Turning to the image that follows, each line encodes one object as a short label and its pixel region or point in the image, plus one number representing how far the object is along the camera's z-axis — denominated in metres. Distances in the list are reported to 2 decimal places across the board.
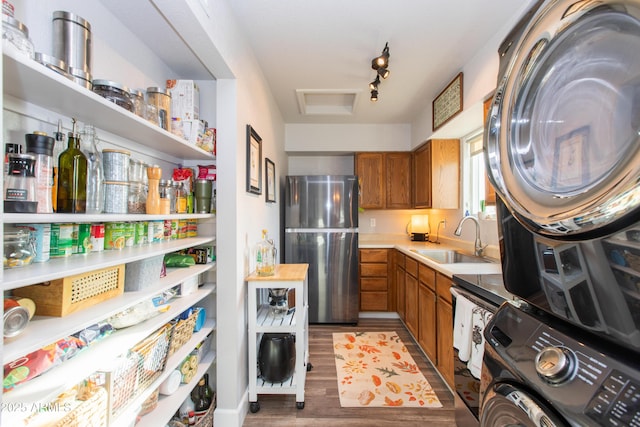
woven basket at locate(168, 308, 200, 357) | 1.32
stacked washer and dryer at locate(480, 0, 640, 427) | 0.37
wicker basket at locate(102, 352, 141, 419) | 0.91
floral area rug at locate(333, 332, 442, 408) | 1.85
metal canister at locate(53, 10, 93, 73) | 0.87
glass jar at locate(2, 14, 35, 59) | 0.63
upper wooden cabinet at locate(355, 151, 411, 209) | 3.52
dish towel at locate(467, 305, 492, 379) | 1.07
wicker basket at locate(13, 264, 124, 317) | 0.80
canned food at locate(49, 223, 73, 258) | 0.86
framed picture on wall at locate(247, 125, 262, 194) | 1.83
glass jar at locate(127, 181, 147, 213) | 1.14
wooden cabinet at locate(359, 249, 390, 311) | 3.22
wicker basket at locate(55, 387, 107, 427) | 0.75
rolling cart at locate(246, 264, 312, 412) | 1.75
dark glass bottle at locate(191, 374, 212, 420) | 1.53
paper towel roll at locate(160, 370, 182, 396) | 1.30
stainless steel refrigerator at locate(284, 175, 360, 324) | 3.08
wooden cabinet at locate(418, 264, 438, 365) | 2.07
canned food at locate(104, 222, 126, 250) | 1.09
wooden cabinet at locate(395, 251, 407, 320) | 2.90
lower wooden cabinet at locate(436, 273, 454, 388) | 1.81
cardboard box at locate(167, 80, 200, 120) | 1.49
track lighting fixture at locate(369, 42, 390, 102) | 1.82
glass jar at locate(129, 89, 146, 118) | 1.09
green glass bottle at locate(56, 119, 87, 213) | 0.85
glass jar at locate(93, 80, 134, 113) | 0.97
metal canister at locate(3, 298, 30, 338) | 0.64
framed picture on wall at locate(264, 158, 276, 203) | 2.47
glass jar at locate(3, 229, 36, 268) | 0.71
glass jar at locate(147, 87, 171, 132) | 1.31
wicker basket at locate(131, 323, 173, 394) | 1.08
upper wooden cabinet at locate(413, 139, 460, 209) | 2.88
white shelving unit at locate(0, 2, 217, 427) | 0.66
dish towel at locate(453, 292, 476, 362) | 1.18
